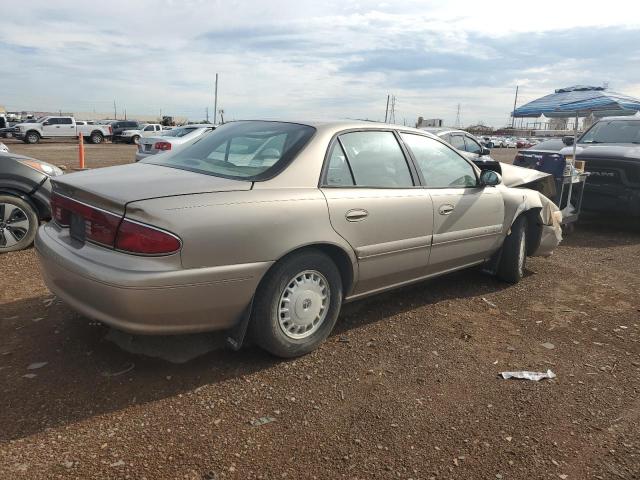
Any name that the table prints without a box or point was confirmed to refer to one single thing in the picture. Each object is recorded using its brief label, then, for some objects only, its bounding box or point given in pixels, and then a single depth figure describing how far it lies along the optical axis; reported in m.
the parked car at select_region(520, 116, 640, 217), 7.51
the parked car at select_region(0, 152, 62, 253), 5.29
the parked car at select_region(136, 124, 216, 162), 13.45
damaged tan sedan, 2.62
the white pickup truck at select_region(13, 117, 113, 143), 31.28
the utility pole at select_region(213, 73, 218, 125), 57.13
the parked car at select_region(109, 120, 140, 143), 36.50
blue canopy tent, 9.09
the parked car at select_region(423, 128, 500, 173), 11.70
